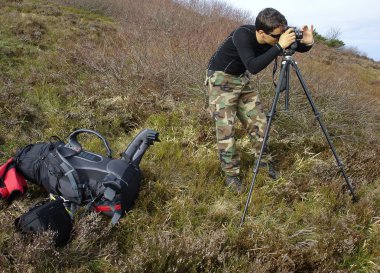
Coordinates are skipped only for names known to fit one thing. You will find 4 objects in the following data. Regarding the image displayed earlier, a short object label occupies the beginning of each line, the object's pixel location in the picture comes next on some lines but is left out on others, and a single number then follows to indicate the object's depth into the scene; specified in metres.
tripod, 3.23
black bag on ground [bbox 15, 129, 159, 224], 3.16
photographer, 3.46
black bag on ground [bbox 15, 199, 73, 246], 2.68
